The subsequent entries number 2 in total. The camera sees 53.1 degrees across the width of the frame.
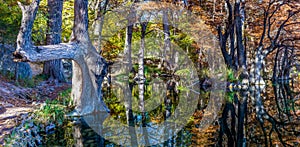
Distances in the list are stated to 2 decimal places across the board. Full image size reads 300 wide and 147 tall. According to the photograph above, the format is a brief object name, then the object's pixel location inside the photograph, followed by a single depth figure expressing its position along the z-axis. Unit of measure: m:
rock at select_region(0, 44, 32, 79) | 9.14
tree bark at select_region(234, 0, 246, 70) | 15.99
